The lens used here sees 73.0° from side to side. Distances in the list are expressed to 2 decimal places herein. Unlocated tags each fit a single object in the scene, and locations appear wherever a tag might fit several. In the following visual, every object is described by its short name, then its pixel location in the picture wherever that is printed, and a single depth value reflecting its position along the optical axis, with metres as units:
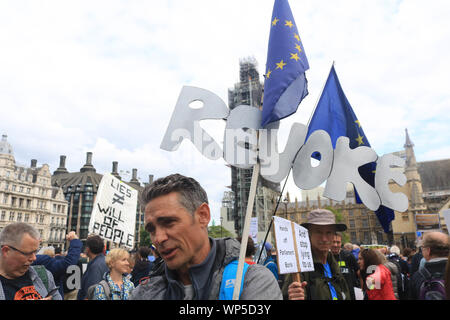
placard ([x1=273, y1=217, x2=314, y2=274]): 2.28
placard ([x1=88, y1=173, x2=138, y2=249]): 5.54
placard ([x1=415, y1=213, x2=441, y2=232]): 14.90
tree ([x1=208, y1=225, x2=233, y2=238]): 55.94
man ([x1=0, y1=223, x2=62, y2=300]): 2.57
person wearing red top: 3.68
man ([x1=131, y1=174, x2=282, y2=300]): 1.52
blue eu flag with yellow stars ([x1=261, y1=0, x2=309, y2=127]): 2.67
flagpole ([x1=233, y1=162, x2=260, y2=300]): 1.45
